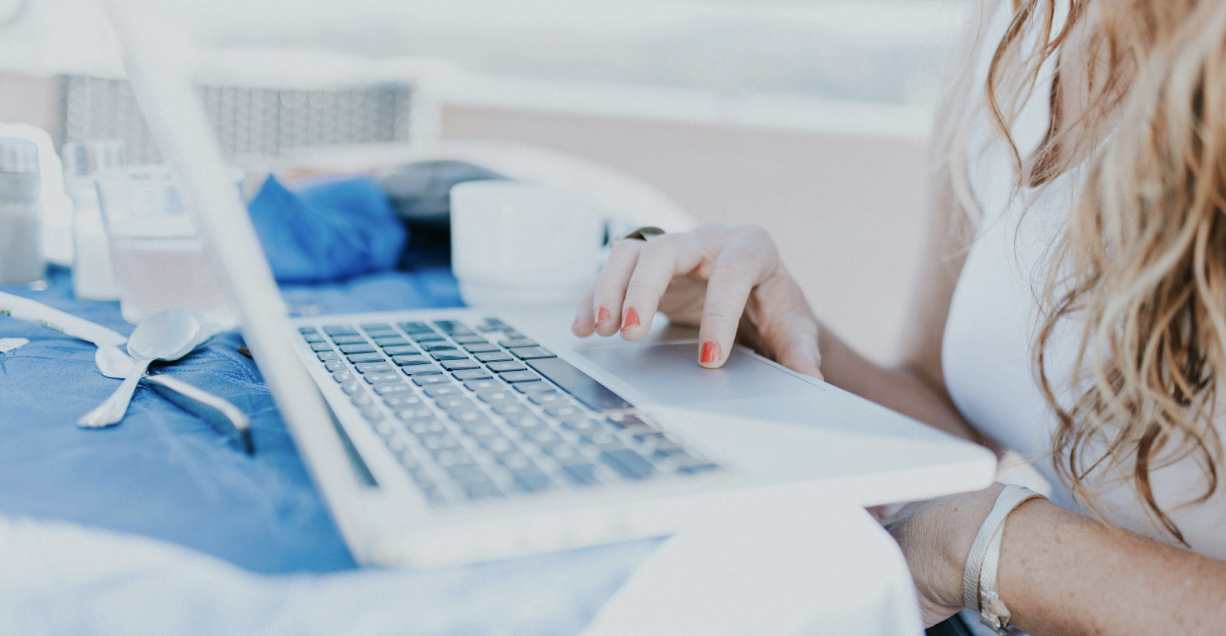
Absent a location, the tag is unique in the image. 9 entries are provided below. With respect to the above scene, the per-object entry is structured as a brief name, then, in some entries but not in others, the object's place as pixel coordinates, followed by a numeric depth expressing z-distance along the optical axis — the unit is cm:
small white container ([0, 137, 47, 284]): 64
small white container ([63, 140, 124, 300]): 66
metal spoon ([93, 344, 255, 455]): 39
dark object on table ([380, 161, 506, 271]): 94
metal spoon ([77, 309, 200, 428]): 50
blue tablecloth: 31
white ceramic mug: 69
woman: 38
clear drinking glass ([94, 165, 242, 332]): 60
